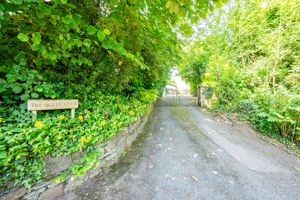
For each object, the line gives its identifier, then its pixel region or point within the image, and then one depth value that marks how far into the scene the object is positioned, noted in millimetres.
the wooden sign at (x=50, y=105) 1670
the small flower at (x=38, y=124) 1539
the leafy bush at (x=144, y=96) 4613
